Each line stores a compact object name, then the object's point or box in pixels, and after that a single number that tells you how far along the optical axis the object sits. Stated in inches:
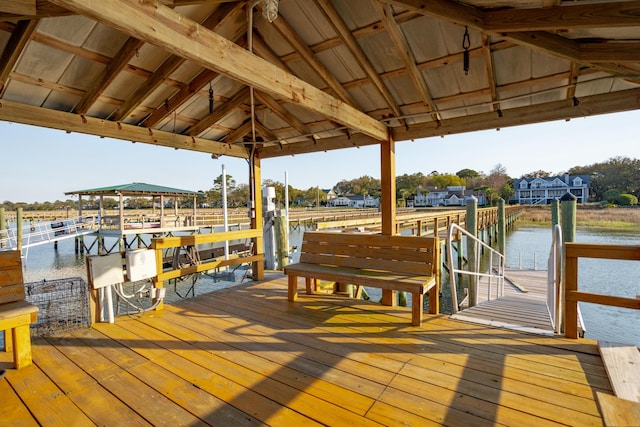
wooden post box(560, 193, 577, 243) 199.0
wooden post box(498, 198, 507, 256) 411.5
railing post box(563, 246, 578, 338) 105.2
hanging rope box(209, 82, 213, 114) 163.3
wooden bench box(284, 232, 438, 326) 126.0
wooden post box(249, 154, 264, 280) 209.2
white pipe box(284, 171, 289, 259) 408.9
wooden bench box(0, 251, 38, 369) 91.0
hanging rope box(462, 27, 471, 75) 114.3
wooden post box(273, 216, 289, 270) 305.6
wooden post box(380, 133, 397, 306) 176.7
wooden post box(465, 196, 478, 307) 310.0
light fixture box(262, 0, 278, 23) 95.0
